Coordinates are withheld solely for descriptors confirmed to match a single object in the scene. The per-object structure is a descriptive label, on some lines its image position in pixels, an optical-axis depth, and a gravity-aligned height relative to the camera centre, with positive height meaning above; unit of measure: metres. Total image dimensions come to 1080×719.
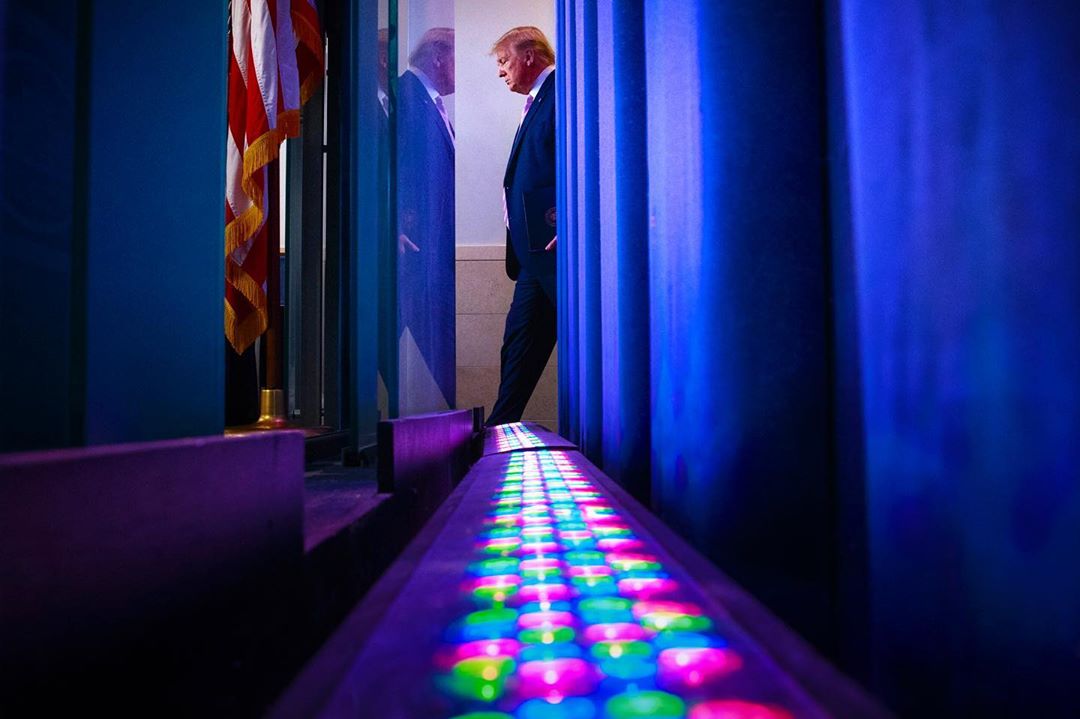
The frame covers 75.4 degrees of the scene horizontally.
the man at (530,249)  3.32 +0.68
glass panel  2.07 +0.63
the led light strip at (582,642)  0.24 -0.11
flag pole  2.62 +0.22
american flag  2.34 +0.93
